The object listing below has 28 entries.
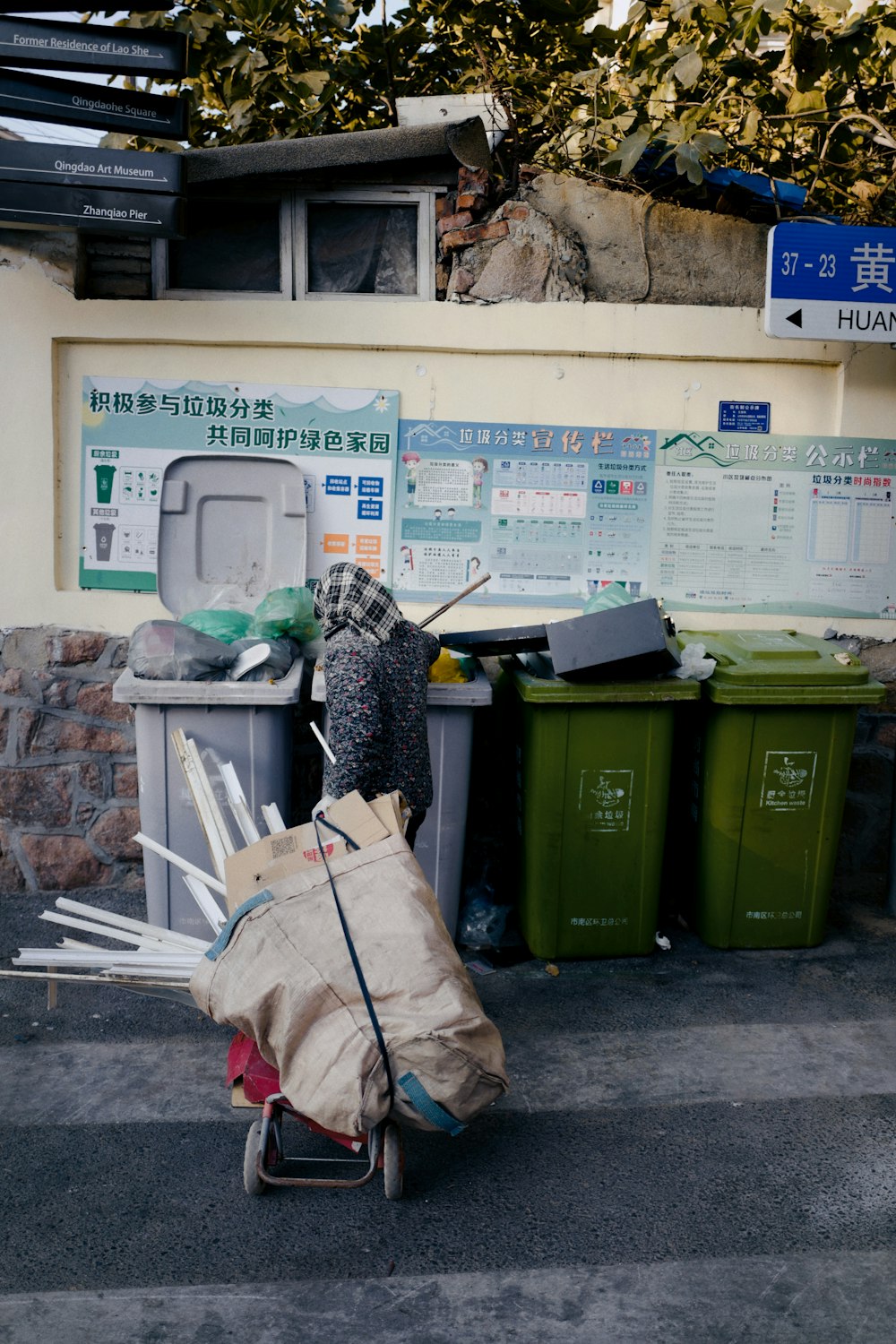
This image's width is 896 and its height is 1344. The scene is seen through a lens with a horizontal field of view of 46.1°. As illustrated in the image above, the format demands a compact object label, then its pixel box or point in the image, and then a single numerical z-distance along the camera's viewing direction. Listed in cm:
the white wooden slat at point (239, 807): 331
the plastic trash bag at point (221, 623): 441
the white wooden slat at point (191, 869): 321
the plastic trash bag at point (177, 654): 412
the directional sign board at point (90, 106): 431
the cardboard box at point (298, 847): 287
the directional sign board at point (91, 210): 436
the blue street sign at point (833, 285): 444
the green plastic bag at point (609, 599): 469
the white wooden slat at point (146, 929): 316
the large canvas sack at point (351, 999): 262
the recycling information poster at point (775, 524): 504
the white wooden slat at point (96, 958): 297
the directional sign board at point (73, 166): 433
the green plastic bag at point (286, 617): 443
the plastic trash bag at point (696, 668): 435
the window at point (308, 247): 503
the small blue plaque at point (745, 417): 500
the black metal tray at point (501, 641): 427
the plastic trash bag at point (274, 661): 419
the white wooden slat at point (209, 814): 328
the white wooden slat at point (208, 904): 317
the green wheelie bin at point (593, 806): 427
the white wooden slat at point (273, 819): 334
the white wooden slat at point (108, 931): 306
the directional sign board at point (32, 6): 433
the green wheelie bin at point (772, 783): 433
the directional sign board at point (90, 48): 426
